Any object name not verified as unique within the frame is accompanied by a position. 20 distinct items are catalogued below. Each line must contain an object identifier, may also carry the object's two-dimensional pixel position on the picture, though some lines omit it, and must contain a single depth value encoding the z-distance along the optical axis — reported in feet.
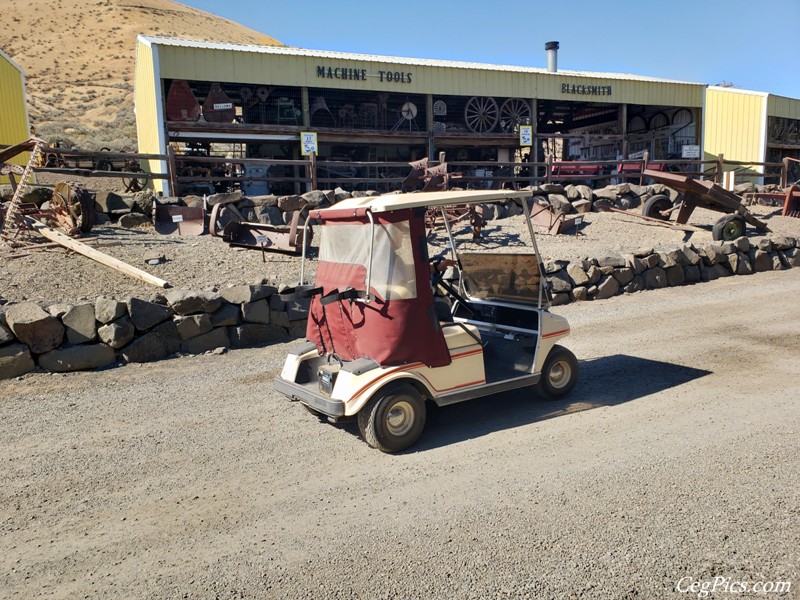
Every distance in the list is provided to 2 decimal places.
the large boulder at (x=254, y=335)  26.48
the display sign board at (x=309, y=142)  57.88
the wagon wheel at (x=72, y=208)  36.70
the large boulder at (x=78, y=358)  22.89
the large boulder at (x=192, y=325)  25.34
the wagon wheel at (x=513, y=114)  85.56
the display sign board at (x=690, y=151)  88.69
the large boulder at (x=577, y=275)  34.83
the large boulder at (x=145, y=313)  24.15
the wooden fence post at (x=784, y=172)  72.18
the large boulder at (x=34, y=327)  22.22
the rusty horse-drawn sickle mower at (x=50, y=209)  34.86
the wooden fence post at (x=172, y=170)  46.49
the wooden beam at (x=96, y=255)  29.53
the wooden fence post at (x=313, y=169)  50.65
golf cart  15.70
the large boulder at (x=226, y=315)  26.05
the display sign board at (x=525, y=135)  72.64
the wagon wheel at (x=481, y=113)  83.41
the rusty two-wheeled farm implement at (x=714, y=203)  46.98
